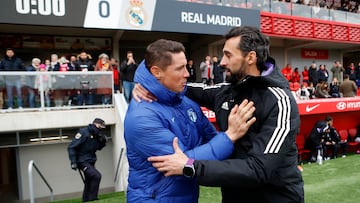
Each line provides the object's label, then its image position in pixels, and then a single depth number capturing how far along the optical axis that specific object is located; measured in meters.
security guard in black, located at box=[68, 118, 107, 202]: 6.25
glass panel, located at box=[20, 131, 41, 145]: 9.15
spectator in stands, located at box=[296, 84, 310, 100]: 13.33
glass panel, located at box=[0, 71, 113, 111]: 8.14
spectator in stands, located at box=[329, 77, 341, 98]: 14.22
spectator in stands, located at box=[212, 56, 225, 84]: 10.89
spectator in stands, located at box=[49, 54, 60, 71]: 8.80
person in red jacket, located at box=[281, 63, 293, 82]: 15.29
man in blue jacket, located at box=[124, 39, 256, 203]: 1.64
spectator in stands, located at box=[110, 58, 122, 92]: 9.45
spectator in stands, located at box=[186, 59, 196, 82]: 11.65
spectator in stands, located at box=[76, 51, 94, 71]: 9.05
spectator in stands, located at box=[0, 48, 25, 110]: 8.08
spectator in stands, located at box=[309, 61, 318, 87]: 15.84
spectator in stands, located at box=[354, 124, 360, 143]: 12.33
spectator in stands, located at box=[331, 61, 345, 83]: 16.34
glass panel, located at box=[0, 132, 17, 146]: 8.98
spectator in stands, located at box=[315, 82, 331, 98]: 13.80
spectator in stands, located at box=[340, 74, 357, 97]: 13.20
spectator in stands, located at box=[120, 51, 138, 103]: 8.42
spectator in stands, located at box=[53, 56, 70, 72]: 8.83
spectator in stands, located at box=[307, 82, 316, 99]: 14.16
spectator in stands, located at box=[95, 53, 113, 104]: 8.82
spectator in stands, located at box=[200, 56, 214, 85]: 11.80
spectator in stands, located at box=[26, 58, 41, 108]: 8.20
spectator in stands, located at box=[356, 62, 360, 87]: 16.90
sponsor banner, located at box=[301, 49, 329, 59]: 20.12
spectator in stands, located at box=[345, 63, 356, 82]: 16.80
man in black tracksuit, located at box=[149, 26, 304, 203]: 1.54
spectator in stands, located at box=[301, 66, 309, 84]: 15.89
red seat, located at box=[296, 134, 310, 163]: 10.63
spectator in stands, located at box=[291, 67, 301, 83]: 15.26
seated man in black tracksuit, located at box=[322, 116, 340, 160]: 10.67
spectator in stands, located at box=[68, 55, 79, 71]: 9.03
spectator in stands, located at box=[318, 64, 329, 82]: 15.70
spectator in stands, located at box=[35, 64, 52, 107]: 8.26
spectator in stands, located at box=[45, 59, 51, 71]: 8.93
